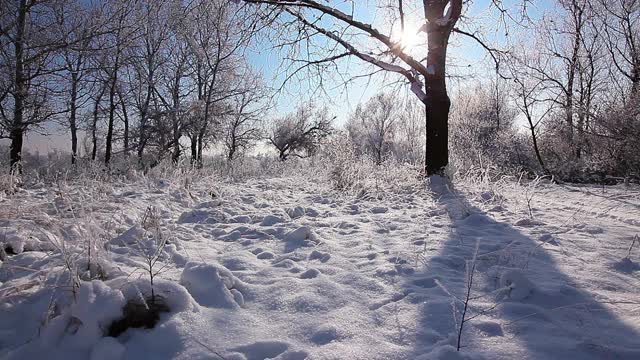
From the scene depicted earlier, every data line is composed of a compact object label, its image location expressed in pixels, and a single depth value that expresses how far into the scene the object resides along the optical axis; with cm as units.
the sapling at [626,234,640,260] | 212
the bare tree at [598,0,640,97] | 1211
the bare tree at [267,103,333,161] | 2992
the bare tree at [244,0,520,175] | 601
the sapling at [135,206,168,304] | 238
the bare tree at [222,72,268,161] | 2220
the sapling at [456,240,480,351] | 131
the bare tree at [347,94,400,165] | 3434
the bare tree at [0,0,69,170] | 463
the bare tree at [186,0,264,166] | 1386
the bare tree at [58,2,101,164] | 462
